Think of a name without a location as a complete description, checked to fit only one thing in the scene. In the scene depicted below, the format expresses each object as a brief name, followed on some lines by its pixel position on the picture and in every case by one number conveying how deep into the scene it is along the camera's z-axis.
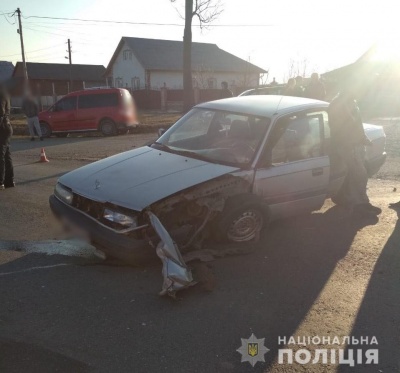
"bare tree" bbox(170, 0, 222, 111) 21.64
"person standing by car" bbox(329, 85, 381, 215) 5.70
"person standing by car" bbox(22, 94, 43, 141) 16.14
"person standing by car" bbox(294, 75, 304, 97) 11.47
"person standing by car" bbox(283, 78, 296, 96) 11.58
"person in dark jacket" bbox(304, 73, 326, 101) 11.36
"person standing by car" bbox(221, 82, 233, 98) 18.14
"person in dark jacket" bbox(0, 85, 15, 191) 7.36
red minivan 17.95
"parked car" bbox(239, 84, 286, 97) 14.37
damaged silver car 4.13
